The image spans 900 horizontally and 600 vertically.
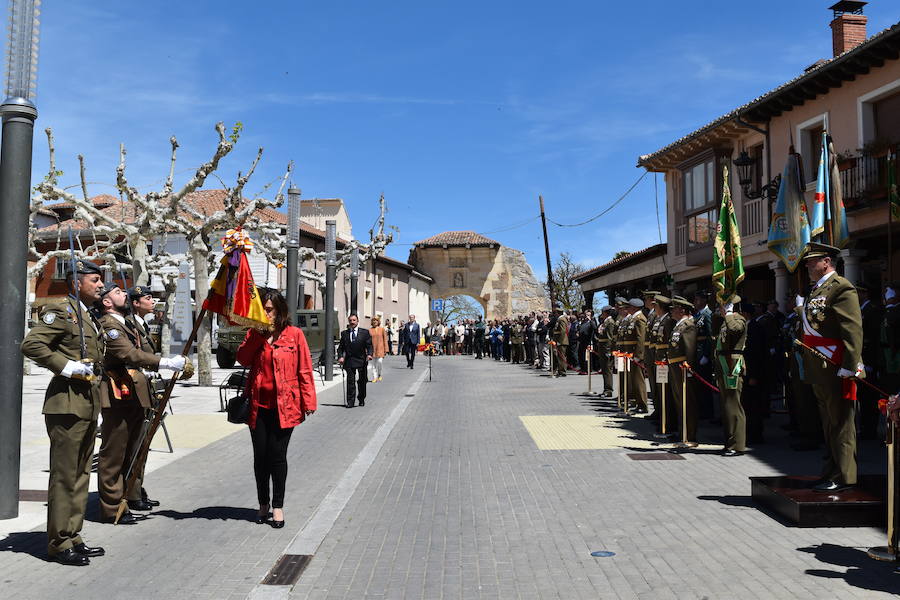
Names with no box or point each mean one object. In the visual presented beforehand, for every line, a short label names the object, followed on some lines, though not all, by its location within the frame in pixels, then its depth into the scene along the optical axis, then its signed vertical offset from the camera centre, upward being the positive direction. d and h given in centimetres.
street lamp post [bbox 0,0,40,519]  621 +104
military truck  2603 +31
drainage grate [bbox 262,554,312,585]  481 -140
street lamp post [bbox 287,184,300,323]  1797 +240
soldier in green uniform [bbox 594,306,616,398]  1739 -3
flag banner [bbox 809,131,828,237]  938 +161
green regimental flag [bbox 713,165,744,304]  1026 +116
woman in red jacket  619 -40
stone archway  6431 +593
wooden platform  596 -123
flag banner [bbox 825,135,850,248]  946 +156
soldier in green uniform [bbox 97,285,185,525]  611 -39
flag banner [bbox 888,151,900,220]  1180 +229
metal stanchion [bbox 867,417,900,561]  501 -109
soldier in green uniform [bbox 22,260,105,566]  516 -43
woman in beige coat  2220 +2
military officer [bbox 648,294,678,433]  1078 +9
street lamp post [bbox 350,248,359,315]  2832 +262
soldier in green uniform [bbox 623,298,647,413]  1339 -11
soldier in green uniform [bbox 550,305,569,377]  2362 +17
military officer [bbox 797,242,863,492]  627 -8
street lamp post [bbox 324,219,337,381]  2228 +162
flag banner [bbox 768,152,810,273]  1068 +161
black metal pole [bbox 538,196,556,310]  3679 +457
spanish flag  628 +45
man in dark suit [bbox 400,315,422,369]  3105 +30
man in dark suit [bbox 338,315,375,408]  1555 -18
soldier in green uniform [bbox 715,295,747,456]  907 -36
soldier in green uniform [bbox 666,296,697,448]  994 -36
